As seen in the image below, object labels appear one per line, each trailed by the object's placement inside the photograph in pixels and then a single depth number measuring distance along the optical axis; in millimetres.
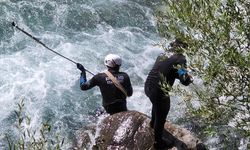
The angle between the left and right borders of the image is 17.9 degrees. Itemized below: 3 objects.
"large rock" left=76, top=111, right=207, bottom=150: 13838
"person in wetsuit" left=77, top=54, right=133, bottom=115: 14112
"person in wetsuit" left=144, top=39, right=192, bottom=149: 11620
